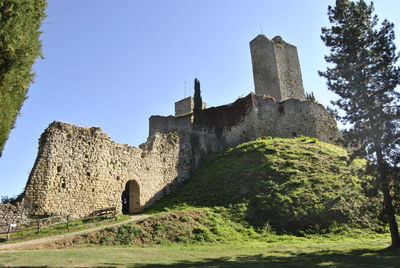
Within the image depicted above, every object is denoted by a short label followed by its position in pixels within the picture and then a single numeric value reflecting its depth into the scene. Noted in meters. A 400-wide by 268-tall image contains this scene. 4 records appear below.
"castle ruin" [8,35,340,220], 17.53
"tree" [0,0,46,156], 10.05
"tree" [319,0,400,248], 13.71
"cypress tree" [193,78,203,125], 33.25
